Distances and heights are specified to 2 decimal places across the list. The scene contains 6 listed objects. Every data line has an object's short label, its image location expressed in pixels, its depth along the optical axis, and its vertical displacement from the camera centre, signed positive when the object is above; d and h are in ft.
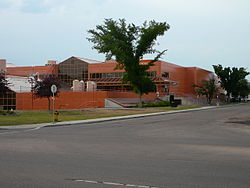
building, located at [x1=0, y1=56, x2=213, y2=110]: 193.88 +10.94
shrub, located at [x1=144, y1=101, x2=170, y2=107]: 183.73 -4.13
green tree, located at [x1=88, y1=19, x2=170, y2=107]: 170.71 +24.32
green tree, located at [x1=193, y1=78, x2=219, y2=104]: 240.94 +4.98
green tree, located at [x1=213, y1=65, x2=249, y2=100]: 300.40 +16.50
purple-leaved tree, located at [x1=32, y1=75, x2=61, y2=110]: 132.26 +3.33
